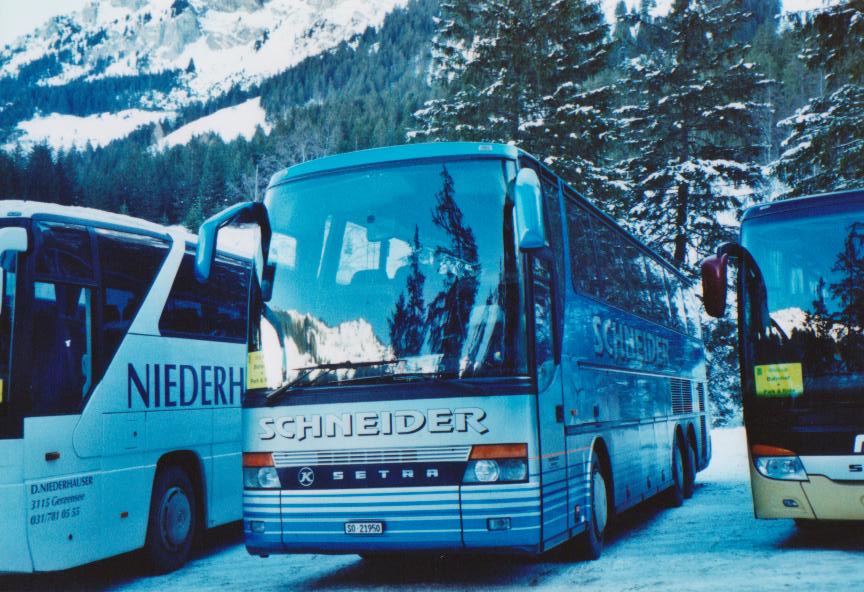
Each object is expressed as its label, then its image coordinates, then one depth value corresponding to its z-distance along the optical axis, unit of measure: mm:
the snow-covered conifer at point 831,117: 19250
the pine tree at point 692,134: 29703
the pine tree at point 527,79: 26859
